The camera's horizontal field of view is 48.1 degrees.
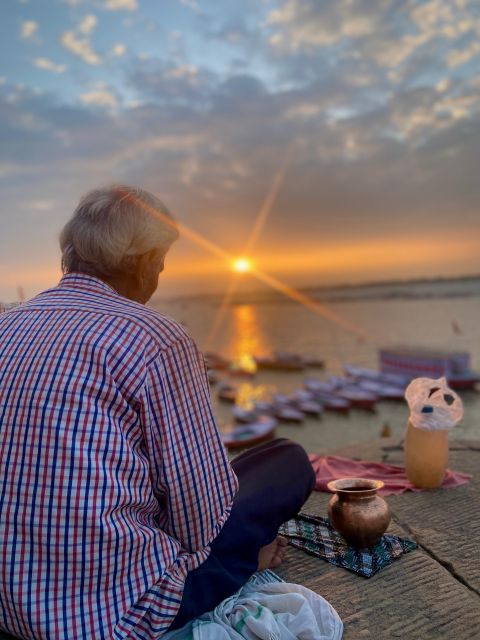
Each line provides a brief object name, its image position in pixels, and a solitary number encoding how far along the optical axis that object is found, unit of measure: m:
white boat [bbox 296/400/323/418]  21.67
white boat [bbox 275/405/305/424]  21.03
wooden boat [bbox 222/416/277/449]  14.50
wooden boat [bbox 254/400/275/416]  22.11
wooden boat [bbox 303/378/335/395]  24.17
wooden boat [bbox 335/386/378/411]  22.05
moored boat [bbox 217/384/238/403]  26.00
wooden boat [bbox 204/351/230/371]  36.37
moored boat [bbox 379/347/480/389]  23.83
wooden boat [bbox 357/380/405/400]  23.25
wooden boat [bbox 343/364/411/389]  25.42
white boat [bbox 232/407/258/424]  20.58
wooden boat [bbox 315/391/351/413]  22.00
